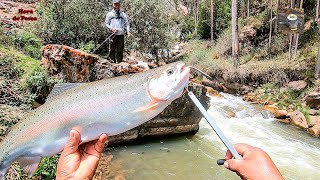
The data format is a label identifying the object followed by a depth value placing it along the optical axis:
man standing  6.00
